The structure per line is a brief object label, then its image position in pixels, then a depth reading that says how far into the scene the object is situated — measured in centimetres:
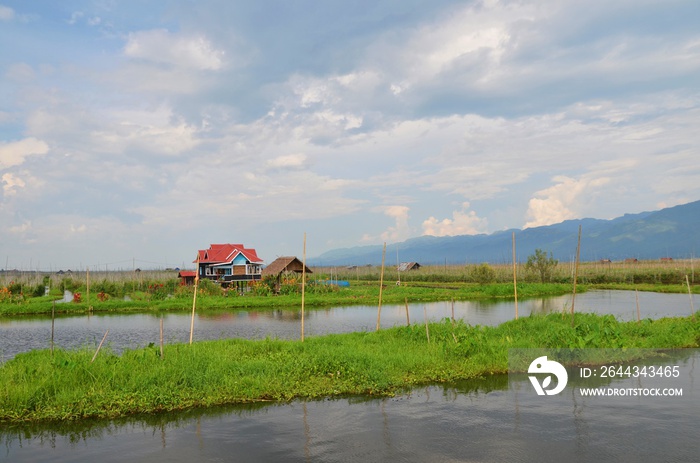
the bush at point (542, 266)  5406
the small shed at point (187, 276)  4561
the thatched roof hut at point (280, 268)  4056
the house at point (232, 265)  4597
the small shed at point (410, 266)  7989
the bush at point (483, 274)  5422
